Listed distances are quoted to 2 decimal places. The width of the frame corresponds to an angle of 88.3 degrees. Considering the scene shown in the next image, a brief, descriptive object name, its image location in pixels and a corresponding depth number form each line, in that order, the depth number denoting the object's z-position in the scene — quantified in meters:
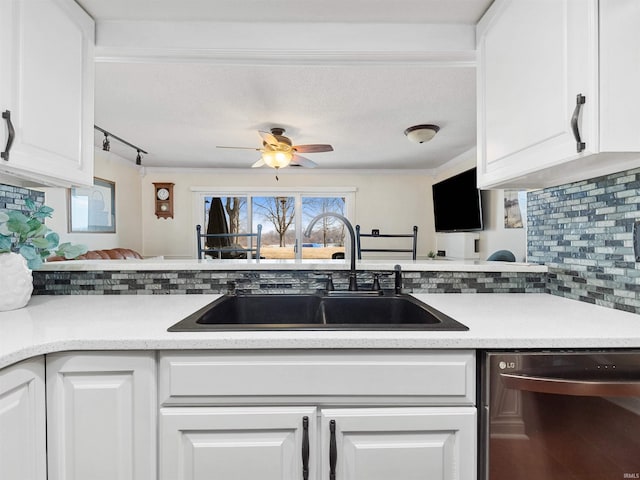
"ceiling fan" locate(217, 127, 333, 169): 3.27
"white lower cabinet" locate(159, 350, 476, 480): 0.86
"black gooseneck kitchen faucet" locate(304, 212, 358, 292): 1.43
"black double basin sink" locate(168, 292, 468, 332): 1.36
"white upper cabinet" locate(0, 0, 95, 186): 1.04
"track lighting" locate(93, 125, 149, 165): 3.29
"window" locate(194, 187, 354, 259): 5.55
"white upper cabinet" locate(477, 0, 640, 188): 0.88
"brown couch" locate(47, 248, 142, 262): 3.52
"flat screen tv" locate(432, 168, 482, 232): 3.92
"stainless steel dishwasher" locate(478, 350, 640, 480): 0.84
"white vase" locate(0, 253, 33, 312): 1.16
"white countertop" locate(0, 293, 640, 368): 0.85
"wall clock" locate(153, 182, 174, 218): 5.36
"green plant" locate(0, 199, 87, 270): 1.19
